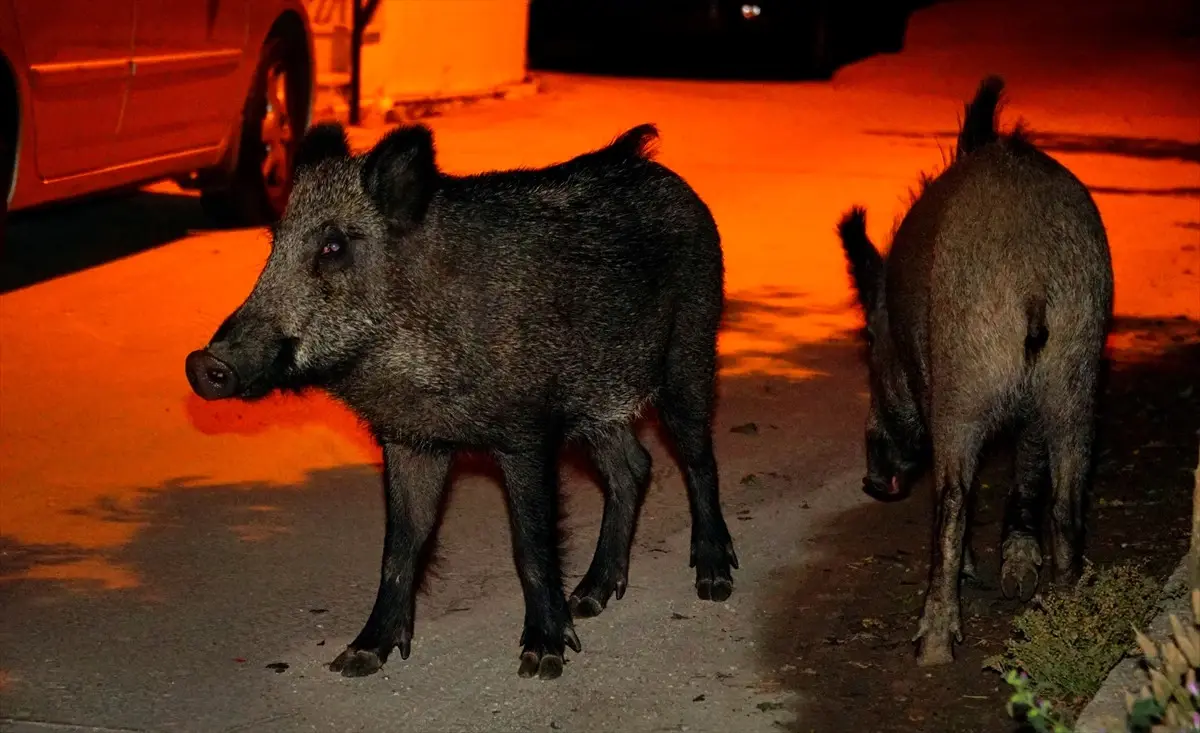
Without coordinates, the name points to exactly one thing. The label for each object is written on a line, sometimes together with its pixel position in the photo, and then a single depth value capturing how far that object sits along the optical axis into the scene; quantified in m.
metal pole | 15.95
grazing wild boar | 5.21
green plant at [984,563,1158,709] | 4.83
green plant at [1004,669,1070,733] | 3.35
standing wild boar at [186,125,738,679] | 4.89
